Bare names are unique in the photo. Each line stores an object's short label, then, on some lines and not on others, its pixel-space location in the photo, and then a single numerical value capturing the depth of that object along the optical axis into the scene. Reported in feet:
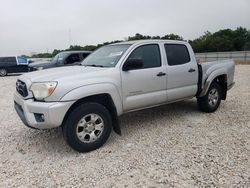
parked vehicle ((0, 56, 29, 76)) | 49.02
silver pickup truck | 9.08
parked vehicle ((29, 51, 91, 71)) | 27.90
